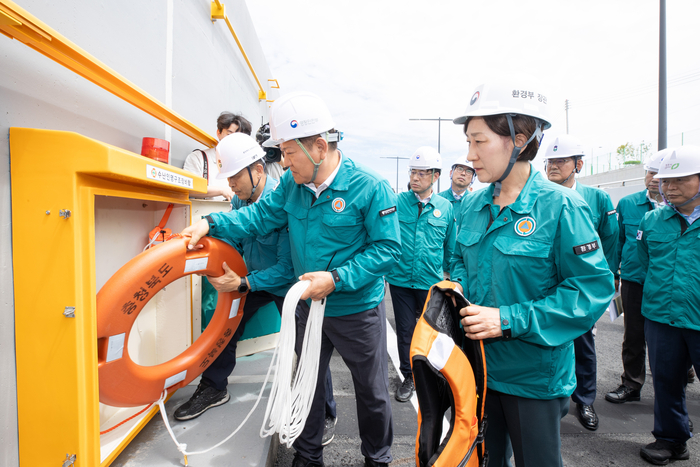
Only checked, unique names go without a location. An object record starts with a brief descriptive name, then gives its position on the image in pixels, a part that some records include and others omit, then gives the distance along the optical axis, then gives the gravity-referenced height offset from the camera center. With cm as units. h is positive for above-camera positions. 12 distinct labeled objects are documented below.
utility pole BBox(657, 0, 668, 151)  596 +275
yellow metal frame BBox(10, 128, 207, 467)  130 -20
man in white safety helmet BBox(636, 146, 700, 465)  210 -48
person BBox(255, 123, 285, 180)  303 +71
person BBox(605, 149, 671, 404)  300 -54
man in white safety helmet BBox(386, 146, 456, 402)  318 -20
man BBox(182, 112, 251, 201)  288 +60
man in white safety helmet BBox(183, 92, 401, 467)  171 -9
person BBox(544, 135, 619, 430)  264 +5
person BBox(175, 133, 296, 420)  221 -25
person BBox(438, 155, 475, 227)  437 +64
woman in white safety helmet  112 -16
